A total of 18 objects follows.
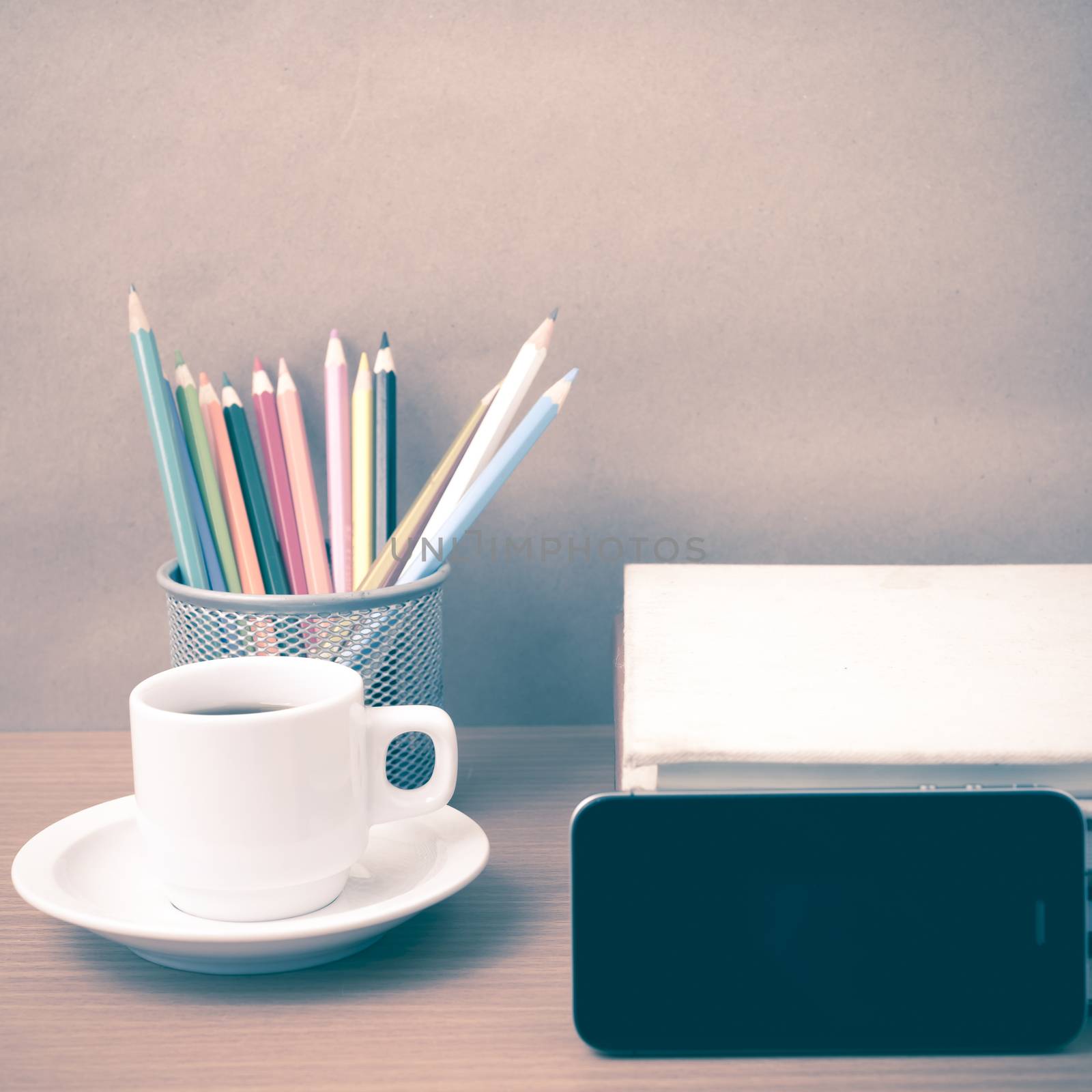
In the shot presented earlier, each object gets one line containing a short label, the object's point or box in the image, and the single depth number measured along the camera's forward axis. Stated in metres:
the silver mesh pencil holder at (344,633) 0.80
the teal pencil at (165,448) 0.83
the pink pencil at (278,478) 0.85
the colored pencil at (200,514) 0.83
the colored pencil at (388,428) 0.86
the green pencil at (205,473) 0.84
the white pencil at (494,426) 0.82
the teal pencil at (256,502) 0.84
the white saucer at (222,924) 0.70
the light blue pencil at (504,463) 0.81
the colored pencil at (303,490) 0.84
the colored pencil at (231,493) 0.84
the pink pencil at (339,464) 0.85
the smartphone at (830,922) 0.68
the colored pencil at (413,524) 0.83
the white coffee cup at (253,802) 0.71
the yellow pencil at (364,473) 0.84
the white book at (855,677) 0.70
